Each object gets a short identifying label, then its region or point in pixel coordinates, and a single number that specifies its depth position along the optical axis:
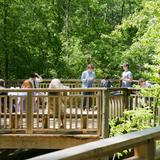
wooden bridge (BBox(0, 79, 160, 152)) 11.23
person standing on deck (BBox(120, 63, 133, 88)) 15.07
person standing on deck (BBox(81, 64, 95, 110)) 15.02
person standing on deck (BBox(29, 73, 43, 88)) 14.29
